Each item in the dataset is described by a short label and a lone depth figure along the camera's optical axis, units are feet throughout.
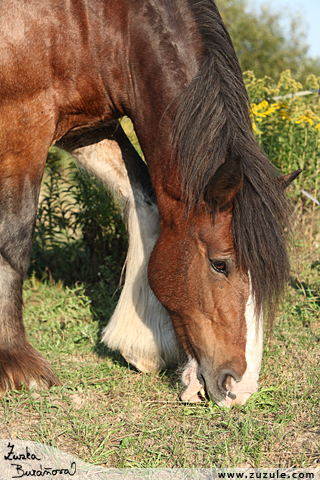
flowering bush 28.96
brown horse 15.44
